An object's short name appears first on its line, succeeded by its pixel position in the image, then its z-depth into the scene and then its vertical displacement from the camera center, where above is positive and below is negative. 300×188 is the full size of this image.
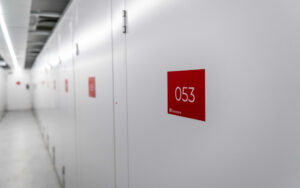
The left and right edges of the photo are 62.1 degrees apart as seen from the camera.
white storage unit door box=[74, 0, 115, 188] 1.63 -0.14
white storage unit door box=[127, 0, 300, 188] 0.57 -0.04
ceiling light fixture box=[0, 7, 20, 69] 3.15 +0.73
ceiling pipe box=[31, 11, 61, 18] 4.23 +1.13
